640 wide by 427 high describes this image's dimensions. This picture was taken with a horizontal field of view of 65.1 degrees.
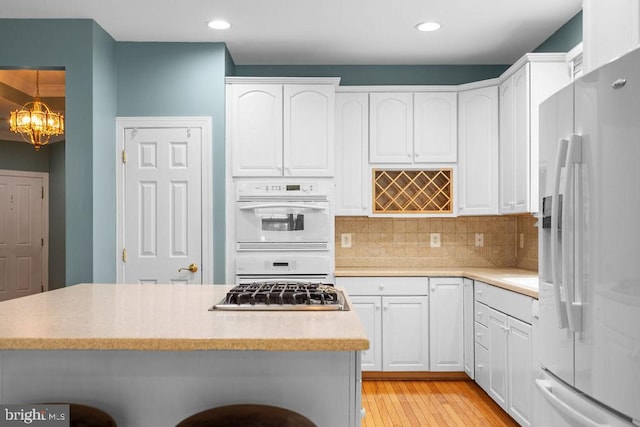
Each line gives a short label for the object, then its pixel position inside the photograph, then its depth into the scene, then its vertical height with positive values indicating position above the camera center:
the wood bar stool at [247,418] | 1.41 -0.58
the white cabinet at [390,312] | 3.93 -0.76
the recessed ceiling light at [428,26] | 3.53 +1.35
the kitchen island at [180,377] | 1.62 -0.53
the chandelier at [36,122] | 4.72 +0.88
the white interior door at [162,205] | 3.86 +0.08
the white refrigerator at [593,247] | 1.47 -0.10
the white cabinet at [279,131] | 3.90 +0.66
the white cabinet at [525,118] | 3.42 +0.70
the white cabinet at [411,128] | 4.18 +0.73
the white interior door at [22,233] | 7.12 -0.27
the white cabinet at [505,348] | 2.83 -0.85
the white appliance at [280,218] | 3.87 -0.02
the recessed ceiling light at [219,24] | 3.48 +1.35
